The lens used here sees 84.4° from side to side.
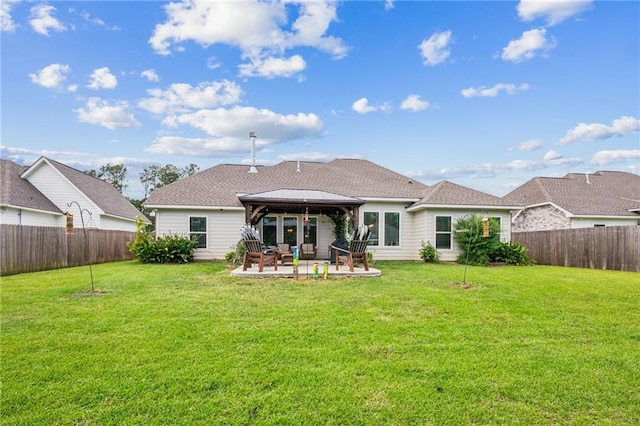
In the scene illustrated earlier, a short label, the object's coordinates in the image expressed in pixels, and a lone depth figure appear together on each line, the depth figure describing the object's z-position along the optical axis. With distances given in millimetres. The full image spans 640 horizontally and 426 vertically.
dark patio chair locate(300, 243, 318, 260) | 14125
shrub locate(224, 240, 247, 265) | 12104
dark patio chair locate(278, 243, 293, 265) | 10967
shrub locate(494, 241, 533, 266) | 13391
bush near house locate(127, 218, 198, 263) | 13016
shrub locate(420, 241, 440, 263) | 13781
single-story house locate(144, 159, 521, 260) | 14172
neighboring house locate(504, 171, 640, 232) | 16969
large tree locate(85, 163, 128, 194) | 39156
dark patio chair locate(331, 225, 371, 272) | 9758
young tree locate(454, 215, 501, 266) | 12992
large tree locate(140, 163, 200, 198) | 40125
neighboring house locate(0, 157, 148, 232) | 14891
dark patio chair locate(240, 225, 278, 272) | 9656
